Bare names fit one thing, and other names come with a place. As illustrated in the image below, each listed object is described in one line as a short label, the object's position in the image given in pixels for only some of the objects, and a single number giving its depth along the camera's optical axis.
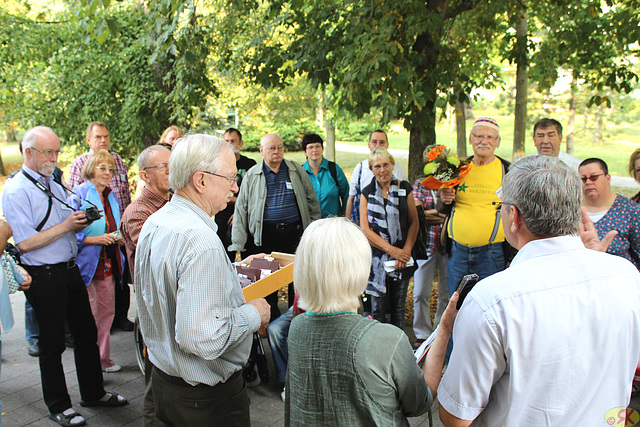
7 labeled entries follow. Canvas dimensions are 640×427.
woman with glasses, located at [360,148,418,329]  4.61
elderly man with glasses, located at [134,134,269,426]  2.00
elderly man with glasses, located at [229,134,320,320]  5.27
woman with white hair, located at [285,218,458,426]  1.65
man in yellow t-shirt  4.16
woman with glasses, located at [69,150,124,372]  4.24
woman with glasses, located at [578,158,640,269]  3.55
